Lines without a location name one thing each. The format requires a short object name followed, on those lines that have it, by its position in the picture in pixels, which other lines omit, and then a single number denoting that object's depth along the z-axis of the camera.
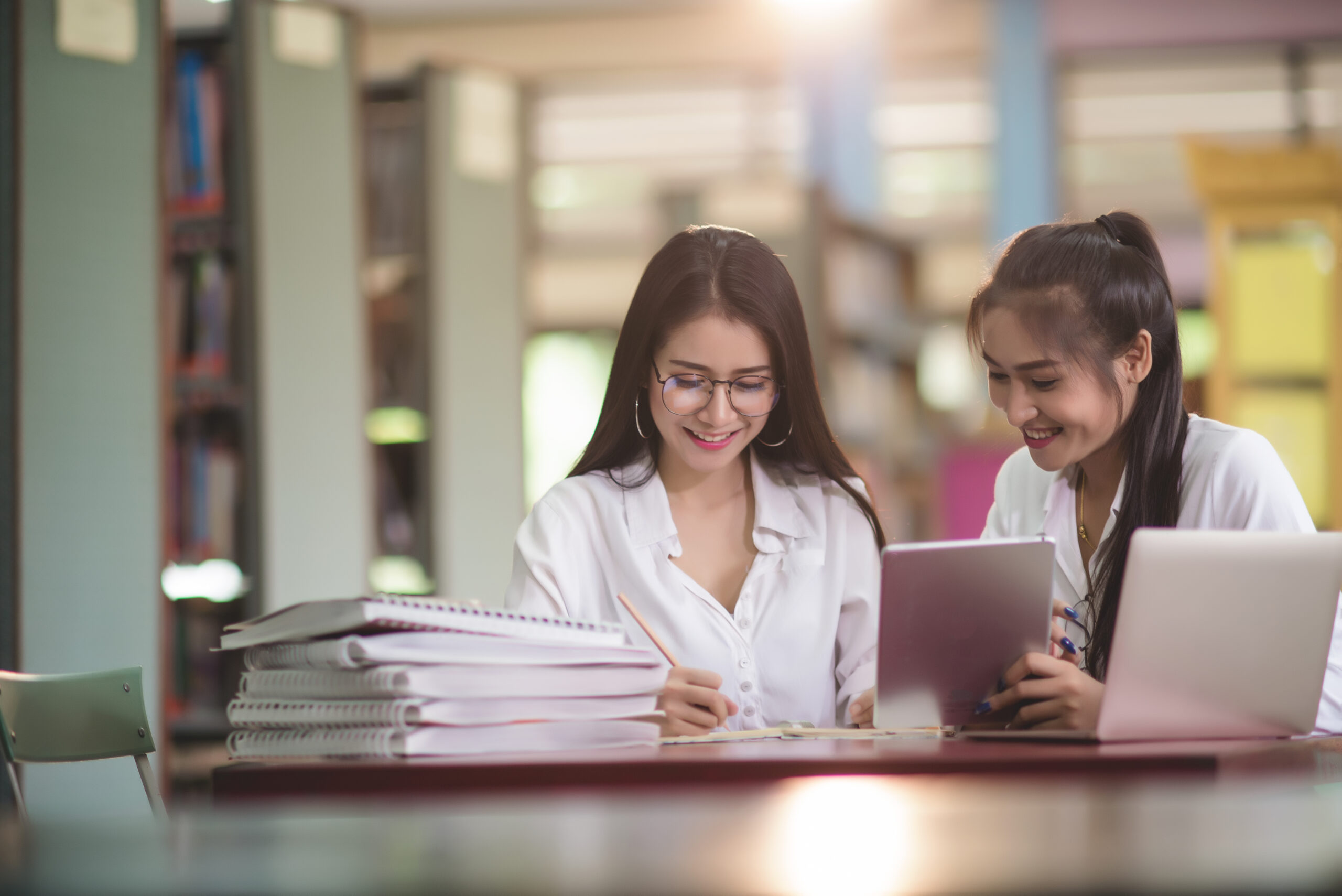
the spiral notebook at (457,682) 2.41
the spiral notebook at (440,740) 2.41
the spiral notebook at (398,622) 2.42
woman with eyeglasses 2.90
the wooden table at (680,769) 2.35
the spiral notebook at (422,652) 2.41
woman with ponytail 2.80
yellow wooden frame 8.52
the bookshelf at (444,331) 6.53
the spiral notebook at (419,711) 2.42
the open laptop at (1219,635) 2.48
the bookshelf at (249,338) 5.63
